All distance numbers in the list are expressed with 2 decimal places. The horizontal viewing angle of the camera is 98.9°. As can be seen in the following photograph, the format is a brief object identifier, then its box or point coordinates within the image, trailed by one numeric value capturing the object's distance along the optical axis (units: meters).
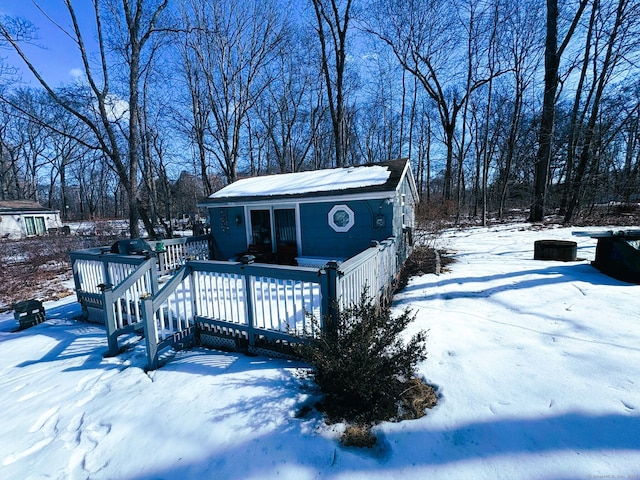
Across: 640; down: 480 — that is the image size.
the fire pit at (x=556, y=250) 6.89
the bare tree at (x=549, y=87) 14.41
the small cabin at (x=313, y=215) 7.16
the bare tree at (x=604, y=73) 10.43
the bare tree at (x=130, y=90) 10.91
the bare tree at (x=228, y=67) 15.24
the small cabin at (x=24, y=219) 23.52
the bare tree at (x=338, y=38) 14.48
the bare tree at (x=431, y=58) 17.48
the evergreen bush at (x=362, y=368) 2.30
